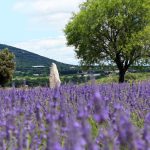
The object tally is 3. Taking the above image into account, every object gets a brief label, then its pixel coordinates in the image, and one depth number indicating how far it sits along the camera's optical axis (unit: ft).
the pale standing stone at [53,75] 71.46
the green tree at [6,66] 200.44
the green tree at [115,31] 141.59
